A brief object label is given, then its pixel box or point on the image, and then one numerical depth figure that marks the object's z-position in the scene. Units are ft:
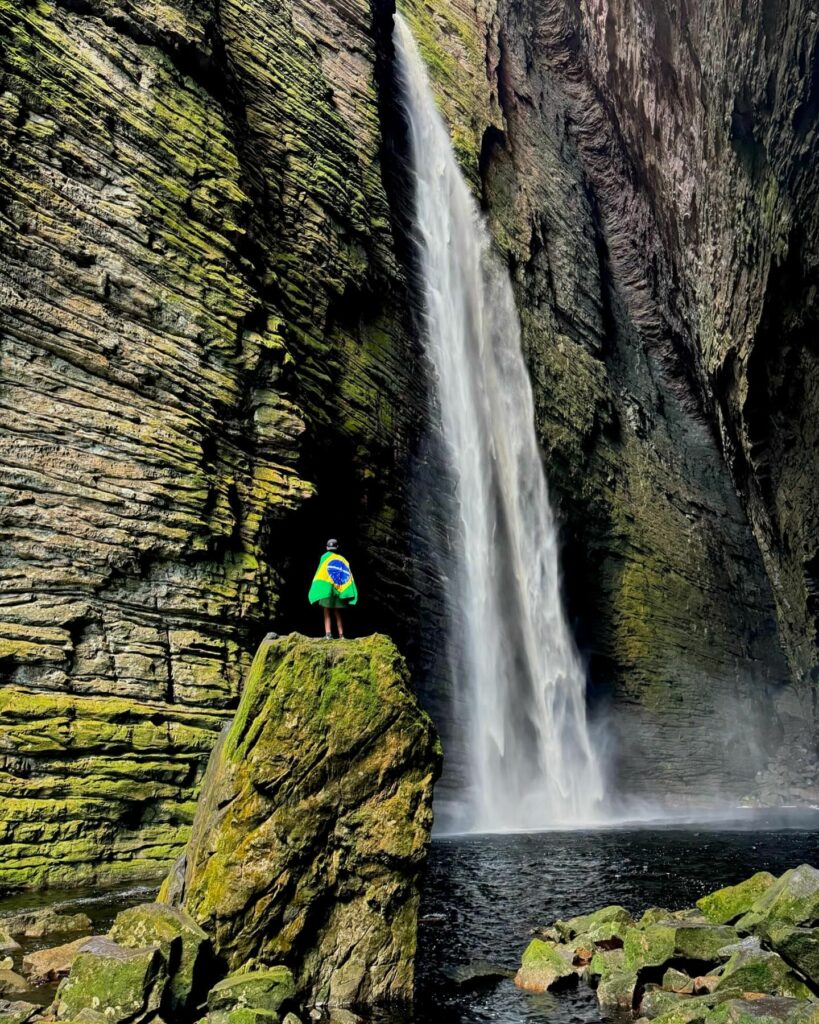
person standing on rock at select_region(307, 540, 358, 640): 31.12
